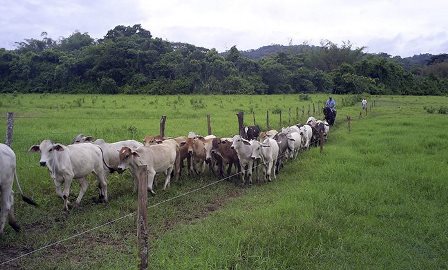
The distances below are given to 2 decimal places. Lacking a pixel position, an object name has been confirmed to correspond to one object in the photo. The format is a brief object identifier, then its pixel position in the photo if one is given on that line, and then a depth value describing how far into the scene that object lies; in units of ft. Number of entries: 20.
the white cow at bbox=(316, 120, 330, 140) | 59.67
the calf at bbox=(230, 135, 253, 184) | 38.01
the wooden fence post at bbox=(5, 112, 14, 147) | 29.60
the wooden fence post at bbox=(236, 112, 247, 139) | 46.93
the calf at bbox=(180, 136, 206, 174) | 38.29
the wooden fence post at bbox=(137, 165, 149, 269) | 17.13
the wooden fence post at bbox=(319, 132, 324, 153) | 48.00
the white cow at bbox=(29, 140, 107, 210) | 27.53
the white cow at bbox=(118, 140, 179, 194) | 30.66
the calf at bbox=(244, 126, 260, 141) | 48.52
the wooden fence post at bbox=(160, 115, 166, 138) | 43.03
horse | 73.36
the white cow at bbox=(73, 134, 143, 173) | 32.96
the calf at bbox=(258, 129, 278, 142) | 44.40
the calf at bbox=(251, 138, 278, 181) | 37.93
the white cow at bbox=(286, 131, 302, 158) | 44.60
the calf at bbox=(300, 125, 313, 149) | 52.40
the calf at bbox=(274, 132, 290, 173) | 42.19
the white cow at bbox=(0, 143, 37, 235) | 23.49
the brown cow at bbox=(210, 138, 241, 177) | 38.73
